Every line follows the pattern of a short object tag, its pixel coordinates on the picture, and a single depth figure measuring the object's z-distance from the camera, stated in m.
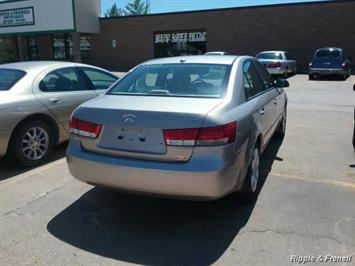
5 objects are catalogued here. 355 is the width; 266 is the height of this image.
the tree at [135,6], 76.69
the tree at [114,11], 77.56
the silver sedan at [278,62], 20.27
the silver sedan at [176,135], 3.46
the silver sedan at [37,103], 5.41
